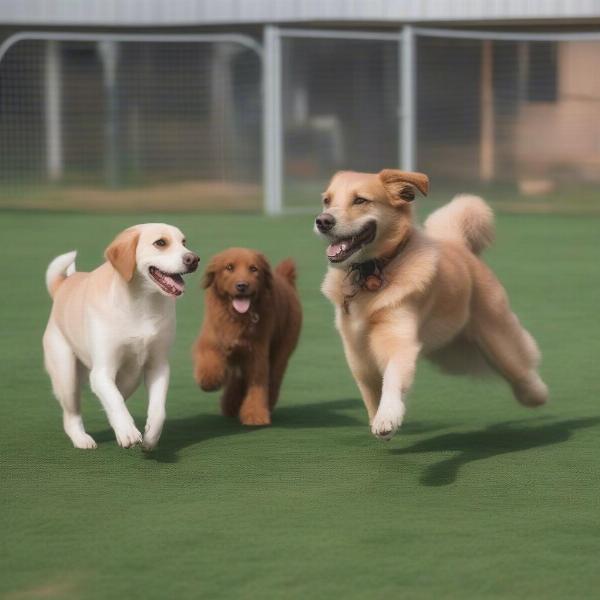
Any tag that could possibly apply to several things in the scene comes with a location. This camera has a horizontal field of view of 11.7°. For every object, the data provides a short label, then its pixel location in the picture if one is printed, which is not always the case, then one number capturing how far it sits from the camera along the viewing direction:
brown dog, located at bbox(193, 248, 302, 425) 12.66
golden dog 11.12
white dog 11.12
